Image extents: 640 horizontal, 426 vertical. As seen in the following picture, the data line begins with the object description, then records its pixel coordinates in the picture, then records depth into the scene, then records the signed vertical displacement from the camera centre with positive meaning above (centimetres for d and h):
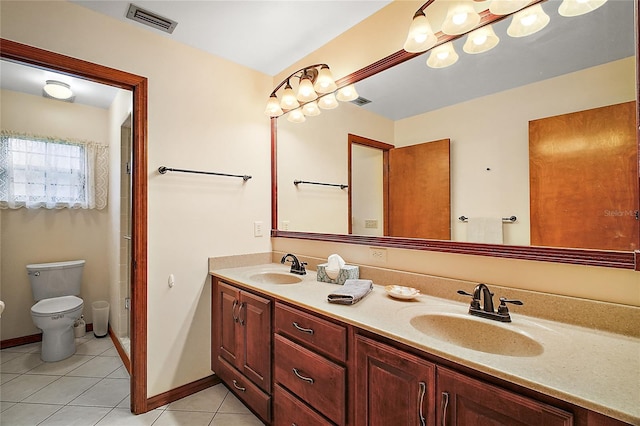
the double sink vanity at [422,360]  75 -48
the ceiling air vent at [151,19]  175 +122
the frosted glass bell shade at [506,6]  122 +87
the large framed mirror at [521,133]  105 +37
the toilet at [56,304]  253 -82
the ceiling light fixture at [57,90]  262 +115
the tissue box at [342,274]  175 -37
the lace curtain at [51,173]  276 +43
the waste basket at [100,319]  304 -109
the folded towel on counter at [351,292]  134 -38
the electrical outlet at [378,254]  175 -25
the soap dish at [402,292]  140 -39
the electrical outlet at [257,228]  245 -12
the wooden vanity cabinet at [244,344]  165 -83
